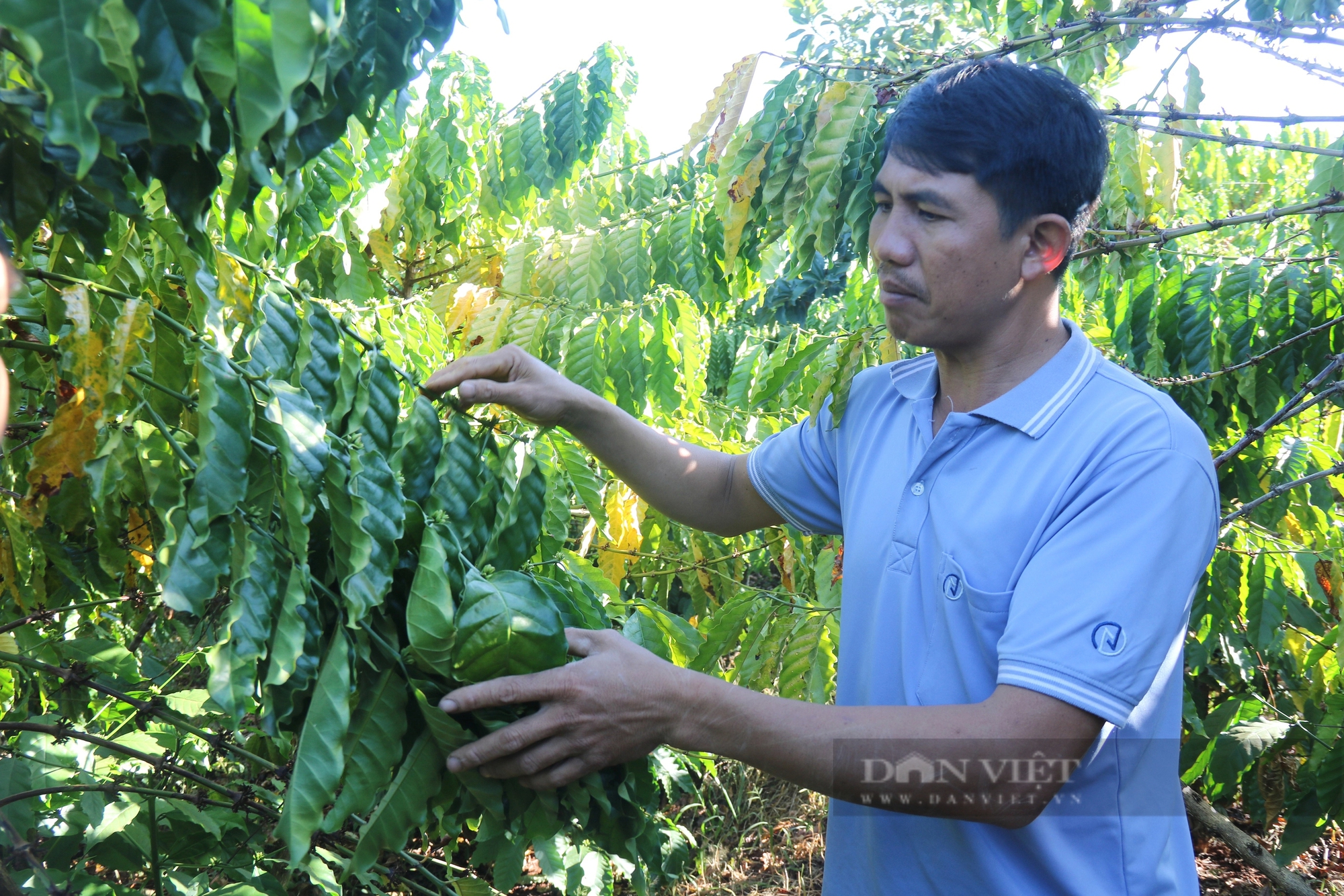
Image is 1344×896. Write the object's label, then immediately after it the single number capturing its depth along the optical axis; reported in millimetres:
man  1134
